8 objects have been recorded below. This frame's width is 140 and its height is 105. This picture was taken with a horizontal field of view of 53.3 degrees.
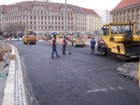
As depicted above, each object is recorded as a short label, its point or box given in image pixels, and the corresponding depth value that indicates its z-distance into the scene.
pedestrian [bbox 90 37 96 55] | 12.36
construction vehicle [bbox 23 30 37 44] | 23.70
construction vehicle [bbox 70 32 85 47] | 18.71
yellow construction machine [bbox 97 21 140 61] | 9.10
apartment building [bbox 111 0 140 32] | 46.40
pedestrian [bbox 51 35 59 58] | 10.97
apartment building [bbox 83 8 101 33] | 77.05
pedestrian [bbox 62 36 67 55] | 12.32
